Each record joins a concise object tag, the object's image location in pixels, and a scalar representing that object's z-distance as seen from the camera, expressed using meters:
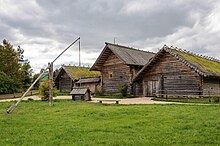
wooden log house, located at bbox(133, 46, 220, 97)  28.49
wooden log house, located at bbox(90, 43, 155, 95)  37.28
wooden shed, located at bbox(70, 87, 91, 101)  28.88
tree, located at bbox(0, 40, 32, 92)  52.12
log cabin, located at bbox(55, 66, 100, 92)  49.23
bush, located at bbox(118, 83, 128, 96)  36.16
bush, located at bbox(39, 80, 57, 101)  29.12
